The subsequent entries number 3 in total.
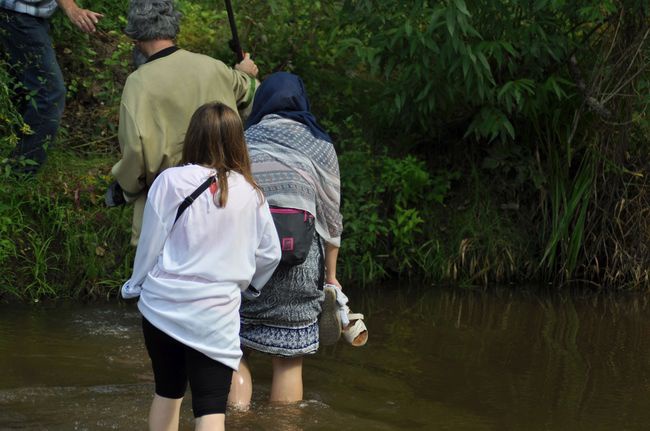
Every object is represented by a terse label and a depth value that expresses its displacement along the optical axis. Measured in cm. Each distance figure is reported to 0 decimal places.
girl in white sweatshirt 617
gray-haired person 778
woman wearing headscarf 760
